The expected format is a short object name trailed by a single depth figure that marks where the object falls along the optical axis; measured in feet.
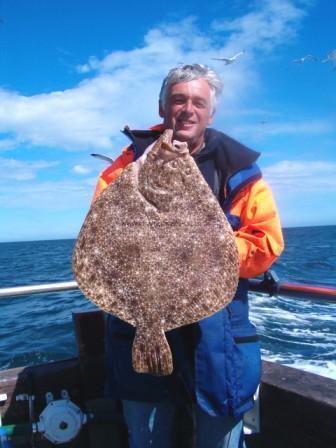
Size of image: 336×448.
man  7.66
